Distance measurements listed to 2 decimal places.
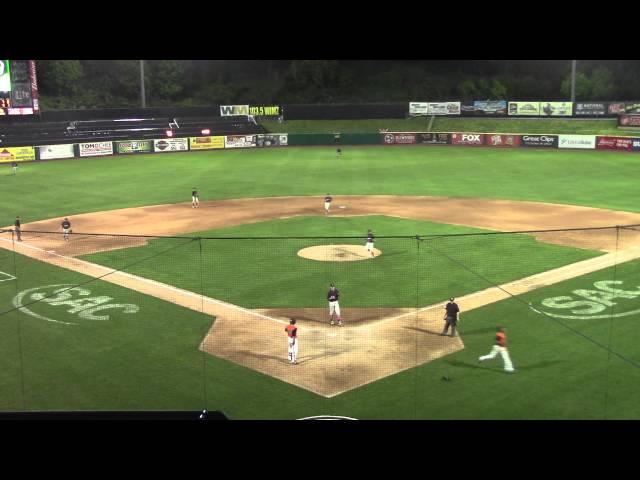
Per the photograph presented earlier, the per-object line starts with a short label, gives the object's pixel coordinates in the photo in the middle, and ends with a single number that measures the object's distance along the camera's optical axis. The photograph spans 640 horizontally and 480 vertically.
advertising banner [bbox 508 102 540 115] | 80.75
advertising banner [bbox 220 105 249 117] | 83.69
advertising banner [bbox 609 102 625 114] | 74.94
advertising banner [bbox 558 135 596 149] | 69.19
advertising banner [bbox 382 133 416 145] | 80.06
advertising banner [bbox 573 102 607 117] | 76.62
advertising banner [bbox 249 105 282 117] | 85.56
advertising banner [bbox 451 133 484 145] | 76.06
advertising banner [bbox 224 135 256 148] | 77.75
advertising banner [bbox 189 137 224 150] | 75.06
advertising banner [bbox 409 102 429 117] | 86.06
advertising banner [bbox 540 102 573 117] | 78.38
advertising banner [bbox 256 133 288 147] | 79.19
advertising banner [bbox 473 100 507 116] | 82.62
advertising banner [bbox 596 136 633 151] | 66.38
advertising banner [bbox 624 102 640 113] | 72.75
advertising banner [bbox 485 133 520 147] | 73.88
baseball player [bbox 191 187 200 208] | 39.86
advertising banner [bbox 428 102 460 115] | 84.88
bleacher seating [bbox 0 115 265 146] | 66.88
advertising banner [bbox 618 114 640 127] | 72.06
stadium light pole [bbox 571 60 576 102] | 77.02
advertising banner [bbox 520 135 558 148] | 71.53
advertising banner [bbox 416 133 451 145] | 78.50
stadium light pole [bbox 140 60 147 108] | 80.18
